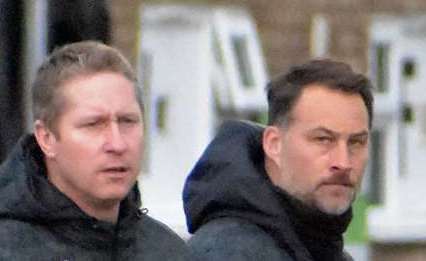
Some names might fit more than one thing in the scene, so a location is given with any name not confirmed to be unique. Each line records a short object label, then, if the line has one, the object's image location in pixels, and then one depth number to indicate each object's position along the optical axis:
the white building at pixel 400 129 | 22.72
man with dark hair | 9.84
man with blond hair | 8.71
